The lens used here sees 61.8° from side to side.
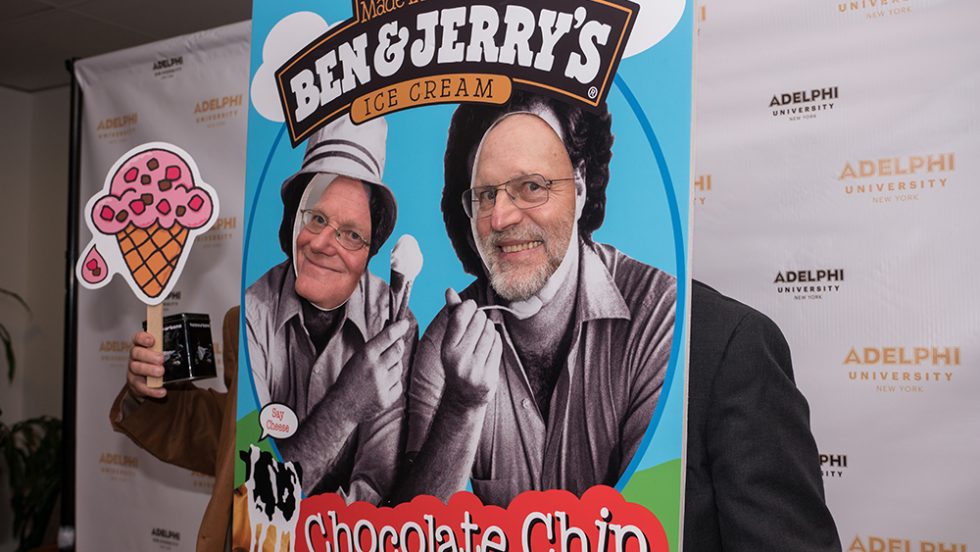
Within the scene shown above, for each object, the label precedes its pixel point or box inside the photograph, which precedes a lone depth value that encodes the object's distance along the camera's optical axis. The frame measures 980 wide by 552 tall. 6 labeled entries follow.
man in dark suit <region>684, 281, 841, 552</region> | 1.40
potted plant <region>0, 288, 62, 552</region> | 4.25
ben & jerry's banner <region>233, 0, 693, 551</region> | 1.35
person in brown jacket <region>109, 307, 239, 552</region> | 1.94
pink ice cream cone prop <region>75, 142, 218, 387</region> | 1.86
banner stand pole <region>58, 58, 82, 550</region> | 3.20
